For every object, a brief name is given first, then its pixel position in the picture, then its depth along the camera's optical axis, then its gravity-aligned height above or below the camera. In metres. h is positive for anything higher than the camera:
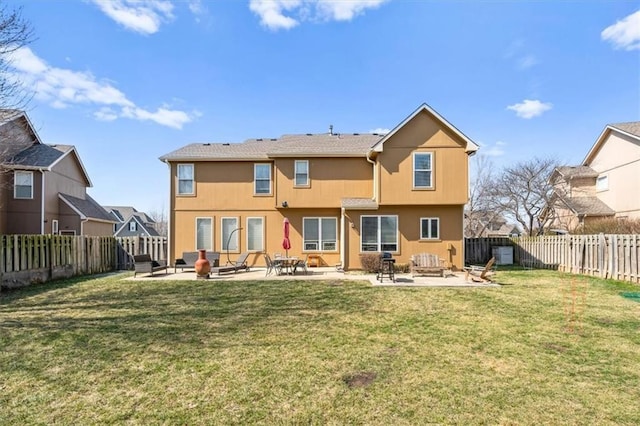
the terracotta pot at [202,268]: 13.01 -1.91
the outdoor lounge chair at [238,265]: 14.13 -2.14
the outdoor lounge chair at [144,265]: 13.80 -1.92
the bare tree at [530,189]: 27.70 +2.44
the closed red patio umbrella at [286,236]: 14.40 -0.75
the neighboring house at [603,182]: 22.23 +2.72
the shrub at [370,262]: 14.82 -1.96
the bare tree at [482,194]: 31.11 +2.32
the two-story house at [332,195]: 15.08 +1.20
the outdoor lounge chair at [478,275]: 11.72 -2.13
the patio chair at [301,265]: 14.24 -2.07
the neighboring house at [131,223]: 46.91 -0.51
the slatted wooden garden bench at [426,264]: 13.06 -1.95
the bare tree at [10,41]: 8.60 +4.82
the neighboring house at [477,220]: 32.71 -0.19
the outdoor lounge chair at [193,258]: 15.71 -1.88
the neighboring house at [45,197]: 19.23 +1.46
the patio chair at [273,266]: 13.99 -2.00
